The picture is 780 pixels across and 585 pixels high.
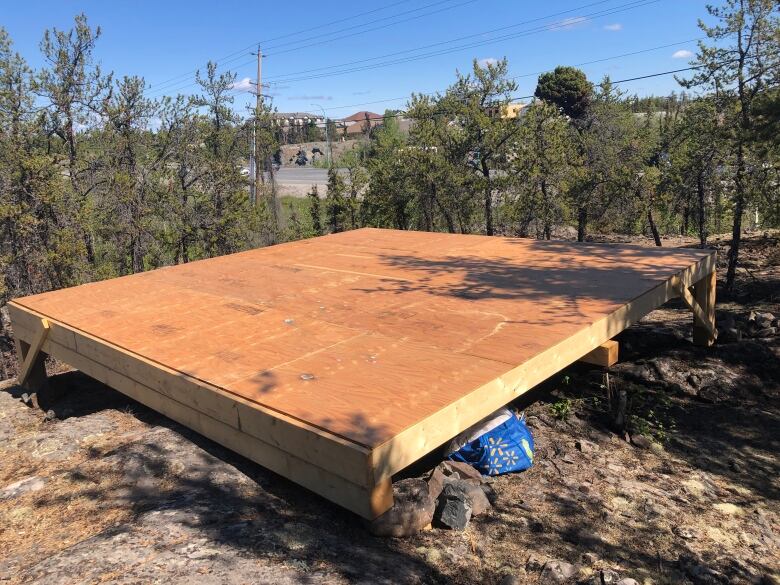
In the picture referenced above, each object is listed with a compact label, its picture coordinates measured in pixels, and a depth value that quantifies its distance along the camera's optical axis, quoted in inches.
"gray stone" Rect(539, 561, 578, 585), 117.3
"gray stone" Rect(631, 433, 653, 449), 194.7
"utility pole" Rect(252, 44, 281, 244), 695.7
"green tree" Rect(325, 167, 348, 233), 566.6
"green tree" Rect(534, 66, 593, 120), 1512.1
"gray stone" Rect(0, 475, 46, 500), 148.8
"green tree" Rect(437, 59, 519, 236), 499.5
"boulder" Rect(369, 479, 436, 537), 125.0
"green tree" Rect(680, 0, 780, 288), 355.6
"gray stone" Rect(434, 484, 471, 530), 132.6
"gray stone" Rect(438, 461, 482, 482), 158.2
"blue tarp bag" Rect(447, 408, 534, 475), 167.6
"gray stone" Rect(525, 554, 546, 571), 122.7
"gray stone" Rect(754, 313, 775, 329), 294.2
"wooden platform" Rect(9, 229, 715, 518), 111.7
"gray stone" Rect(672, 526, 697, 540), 142.0
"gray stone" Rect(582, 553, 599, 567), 125.9
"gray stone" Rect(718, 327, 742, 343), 279.3
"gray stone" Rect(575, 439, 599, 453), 189.2
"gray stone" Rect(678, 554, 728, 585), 125.3
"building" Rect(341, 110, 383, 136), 3661.9
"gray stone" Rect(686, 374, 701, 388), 240.8
